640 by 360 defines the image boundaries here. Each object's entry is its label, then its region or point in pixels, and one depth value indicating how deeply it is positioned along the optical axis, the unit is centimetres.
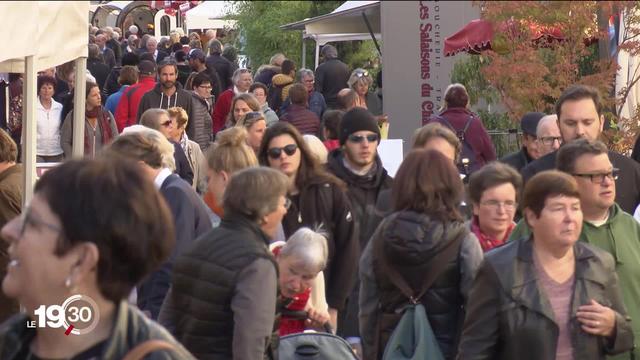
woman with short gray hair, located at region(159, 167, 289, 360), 996
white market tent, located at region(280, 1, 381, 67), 5000
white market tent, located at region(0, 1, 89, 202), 1216
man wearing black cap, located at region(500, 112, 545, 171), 1667
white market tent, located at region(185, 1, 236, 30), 7881
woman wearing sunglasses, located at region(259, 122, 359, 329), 1460
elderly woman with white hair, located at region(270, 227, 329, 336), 1112
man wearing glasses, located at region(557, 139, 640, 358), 1110
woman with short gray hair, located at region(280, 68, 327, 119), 3407
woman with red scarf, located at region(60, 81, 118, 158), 2597
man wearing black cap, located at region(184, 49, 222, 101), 3953
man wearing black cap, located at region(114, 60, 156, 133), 2806
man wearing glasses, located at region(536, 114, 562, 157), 1631
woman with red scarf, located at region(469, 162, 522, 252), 1185
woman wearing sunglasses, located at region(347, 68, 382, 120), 2938
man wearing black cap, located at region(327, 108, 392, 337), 1561
